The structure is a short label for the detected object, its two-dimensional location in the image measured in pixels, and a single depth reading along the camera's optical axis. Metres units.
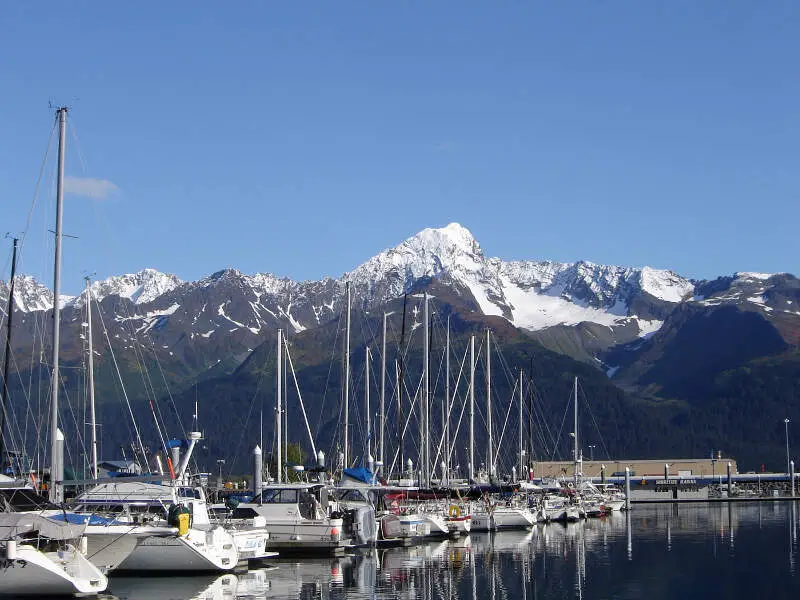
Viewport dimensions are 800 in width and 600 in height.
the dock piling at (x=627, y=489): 143.15
